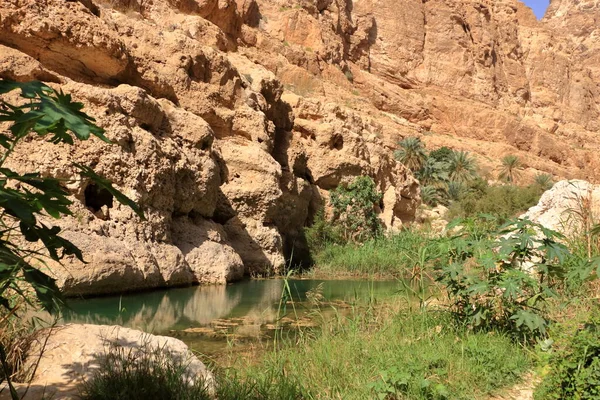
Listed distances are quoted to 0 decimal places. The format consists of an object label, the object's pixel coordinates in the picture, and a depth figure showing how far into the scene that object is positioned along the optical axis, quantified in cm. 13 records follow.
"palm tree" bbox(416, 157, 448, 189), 3128
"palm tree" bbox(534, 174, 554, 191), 3519
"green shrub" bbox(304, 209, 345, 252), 1734
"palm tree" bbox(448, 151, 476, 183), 3347
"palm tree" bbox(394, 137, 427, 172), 3131
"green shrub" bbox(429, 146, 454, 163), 3609
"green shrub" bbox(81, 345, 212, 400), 259
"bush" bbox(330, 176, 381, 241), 1820
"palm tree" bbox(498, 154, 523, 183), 3988
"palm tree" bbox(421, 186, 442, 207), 2906
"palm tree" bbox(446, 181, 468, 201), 3017
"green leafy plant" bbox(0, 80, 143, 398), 140
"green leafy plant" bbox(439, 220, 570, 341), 352
